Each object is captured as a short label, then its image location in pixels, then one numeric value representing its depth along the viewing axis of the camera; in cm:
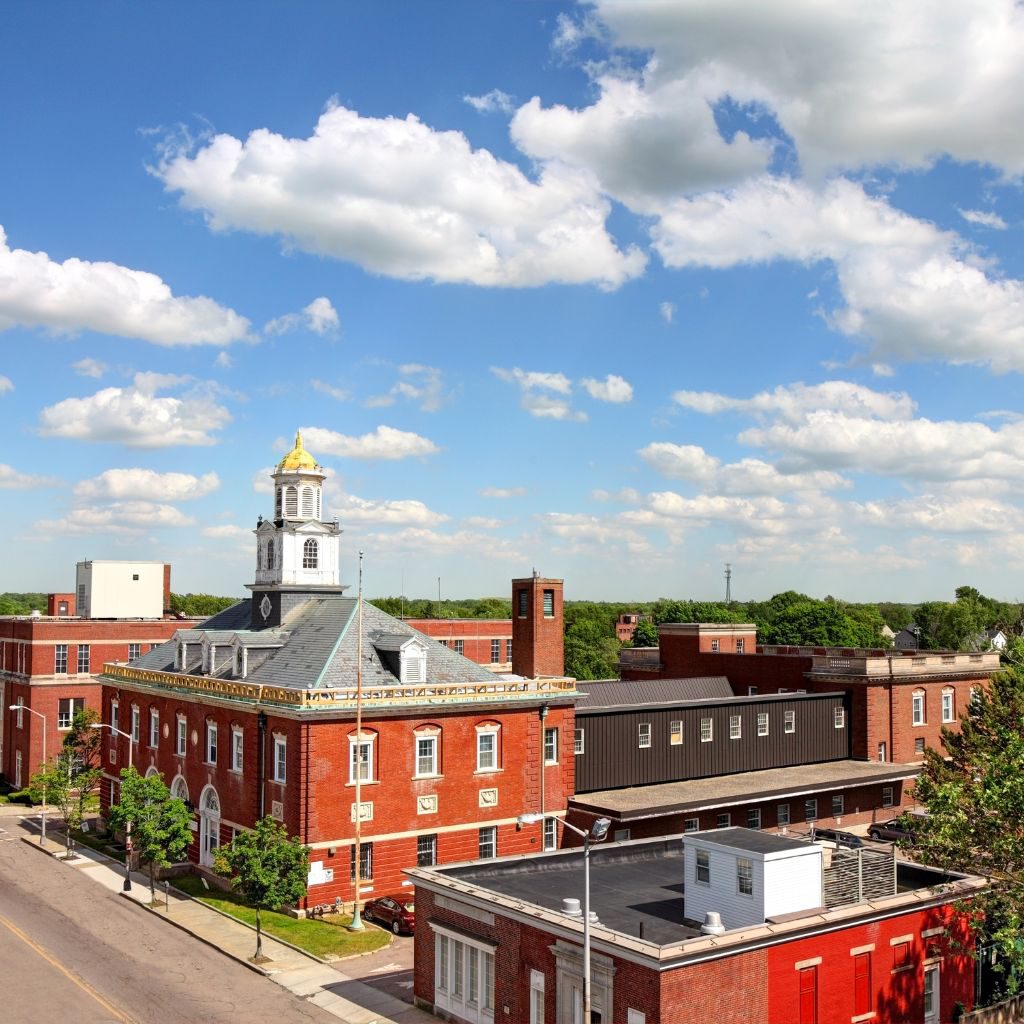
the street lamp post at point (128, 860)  4766
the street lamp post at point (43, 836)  5872
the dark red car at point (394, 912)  4138
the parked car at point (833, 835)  5084
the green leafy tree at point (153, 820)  4653
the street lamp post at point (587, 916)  2558
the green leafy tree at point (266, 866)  3922
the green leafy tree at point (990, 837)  2973
